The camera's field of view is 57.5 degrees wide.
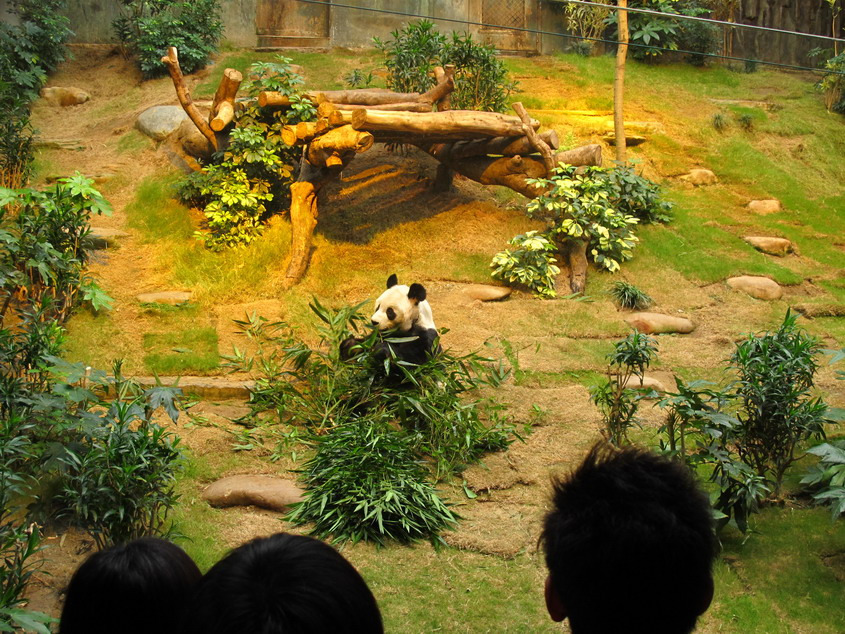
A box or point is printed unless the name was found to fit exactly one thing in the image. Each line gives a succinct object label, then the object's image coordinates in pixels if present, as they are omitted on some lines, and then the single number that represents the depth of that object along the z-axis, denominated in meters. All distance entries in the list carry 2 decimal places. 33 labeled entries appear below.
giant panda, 6.29
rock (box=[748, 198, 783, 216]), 11.24
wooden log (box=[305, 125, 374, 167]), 8.02
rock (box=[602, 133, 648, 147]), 12.12
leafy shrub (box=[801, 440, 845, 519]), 3.98
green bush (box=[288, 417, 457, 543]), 4.61
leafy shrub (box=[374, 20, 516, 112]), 10.44
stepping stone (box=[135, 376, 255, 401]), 6.50
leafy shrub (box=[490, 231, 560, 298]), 8.91
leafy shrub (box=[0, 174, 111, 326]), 5.87
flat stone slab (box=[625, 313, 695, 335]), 8.23
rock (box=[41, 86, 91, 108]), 12.08
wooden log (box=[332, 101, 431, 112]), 8.53
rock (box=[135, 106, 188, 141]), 10.59
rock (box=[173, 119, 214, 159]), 9.66
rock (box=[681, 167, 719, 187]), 11.78
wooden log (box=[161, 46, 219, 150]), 8.77
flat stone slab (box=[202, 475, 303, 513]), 4.90
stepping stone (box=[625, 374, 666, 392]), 6.58
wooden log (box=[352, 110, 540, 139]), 8.09
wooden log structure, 8.15
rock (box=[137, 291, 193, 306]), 7.81
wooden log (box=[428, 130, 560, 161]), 9.43
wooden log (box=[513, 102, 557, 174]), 9.24
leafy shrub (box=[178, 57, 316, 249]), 8.54
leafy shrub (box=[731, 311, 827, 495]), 4.63
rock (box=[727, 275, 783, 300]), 9.07
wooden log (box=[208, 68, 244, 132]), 8.77
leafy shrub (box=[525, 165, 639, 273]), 9.33
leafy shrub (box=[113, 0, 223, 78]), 12.35
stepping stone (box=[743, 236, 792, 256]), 10.16
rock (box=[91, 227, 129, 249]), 8.67
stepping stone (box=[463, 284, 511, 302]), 8.70
